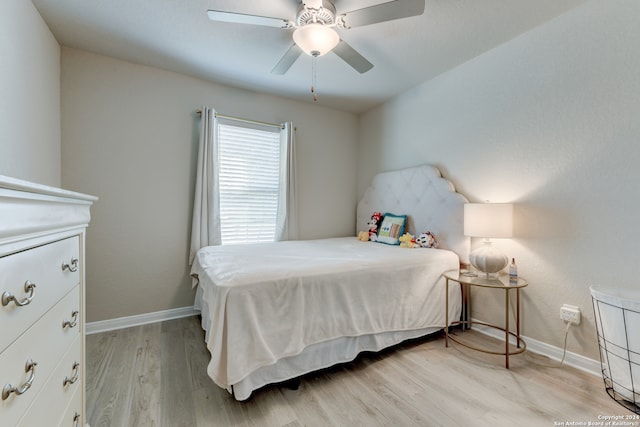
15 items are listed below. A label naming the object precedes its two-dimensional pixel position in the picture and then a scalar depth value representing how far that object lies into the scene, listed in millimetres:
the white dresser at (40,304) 559
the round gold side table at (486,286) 1937
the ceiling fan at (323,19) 1563
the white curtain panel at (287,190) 3324
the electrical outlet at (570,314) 1890
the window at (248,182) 3080
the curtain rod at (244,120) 2940
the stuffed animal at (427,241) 2697
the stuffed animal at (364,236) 3328
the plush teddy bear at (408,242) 2744
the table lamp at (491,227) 2043
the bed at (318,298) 1503
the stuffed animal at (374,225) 3265
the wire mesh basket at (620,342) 1452
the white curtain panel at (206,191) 2805
